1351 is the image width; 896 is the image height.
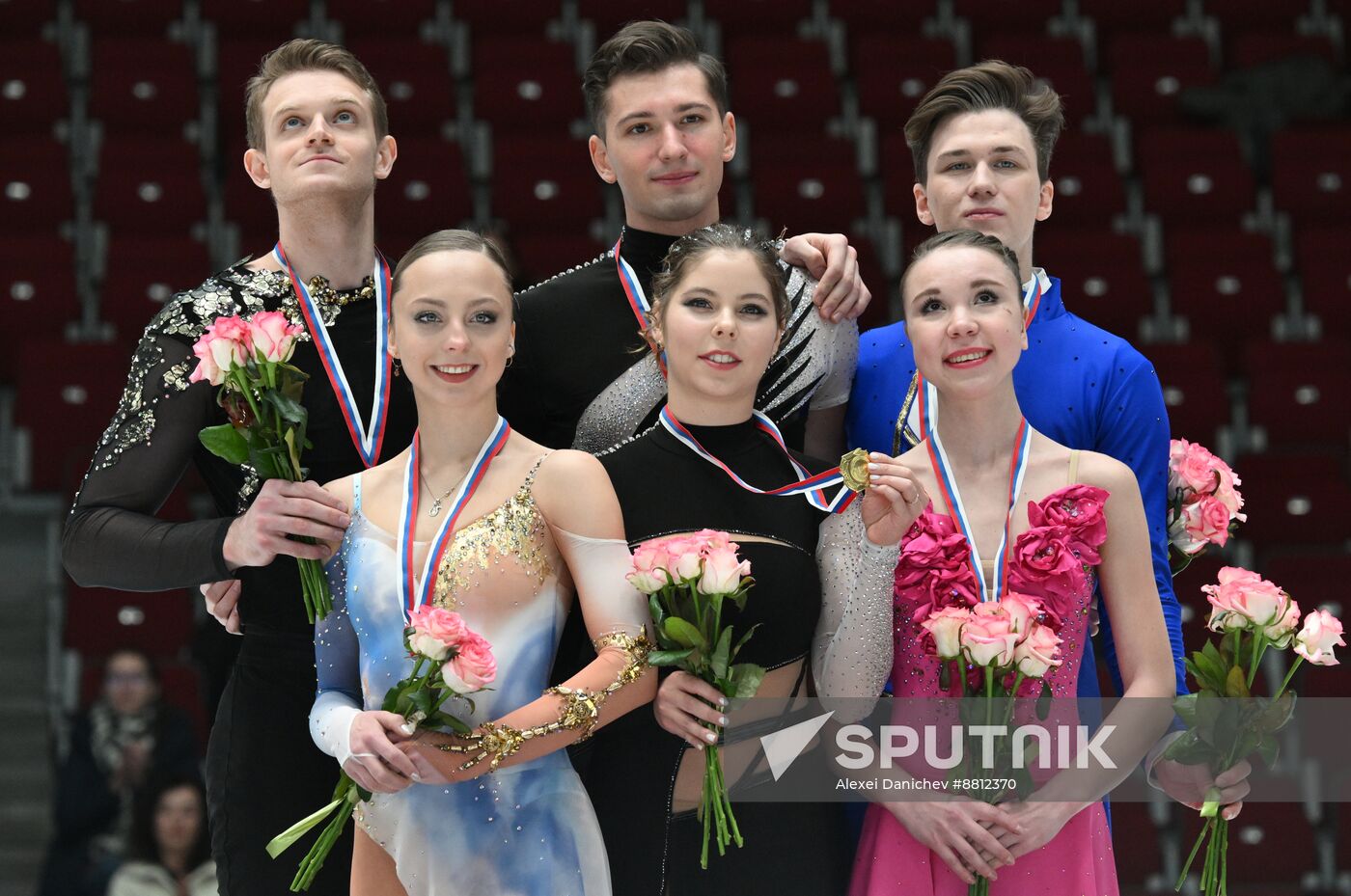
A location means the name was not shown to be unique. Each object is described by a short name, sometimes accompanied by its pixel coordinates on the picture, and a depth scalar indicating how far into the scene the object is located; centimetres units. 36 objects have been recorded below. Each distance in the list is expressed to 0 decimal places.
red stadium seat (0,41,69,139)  1497
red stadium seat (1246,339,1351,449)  1330
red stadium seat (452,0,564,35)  1659
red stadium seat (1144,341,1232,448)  1296
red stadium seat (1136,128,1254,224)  1503
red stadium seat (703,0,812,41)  1670
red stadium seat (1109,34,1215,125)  1597
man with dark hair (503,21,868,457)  625
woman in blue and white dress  519
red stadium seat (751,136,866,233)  1429
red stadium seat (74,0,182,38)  1611
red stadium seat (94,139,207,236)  1416
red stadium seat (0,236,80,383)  1324
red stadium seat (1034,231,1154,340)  1377
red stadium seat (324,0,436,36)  1602
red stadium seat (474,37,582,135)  1546
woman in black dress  544
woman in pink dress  539
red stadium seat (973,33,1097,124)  1567
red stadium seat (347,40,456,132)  1524
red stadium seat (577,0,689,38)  1641
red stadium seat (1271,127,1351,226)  1509
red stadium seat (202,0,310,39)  1600
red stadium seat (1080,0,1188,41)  1677
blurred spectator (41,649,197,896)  1018
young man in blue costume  607
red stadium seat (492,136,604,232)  1436
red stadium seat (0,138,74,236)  1402
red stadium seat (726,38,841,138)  1562
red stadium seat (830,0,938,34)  1683
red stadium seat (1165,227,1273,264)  1433
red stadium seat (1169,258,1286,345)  1419
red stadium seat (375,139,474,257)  1402
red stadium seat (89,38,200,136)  1507
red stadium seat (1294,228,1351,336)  1430
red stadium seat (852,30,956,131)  1572
